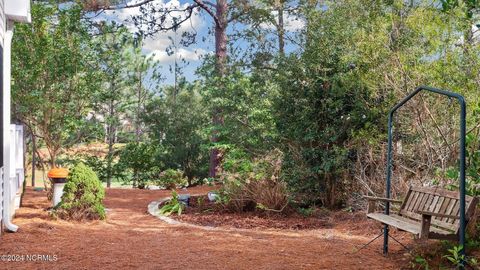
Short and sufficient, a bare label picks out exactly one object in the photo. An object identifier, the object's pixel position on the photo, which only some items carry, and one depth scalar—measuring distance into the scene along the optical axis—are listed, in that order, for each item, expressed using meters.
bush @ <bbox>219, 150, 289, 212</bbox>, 7.52
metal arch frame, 3.78
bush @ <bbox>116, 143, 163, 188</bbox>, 13.67
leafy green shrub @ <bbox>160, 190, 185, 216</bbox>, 7.80
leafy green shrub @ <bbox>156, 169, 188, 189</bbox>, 12.58
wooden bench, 3.88
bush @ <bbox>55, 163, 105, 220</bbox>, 6.72
